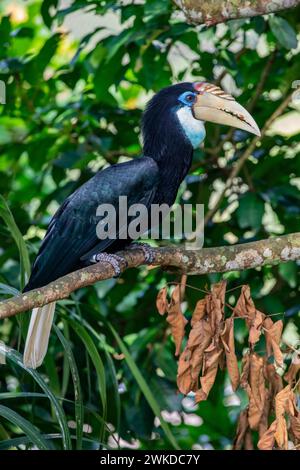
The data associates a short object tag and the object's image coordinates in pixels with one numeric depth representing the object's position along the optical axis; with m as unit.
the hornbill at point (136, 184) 5.41
